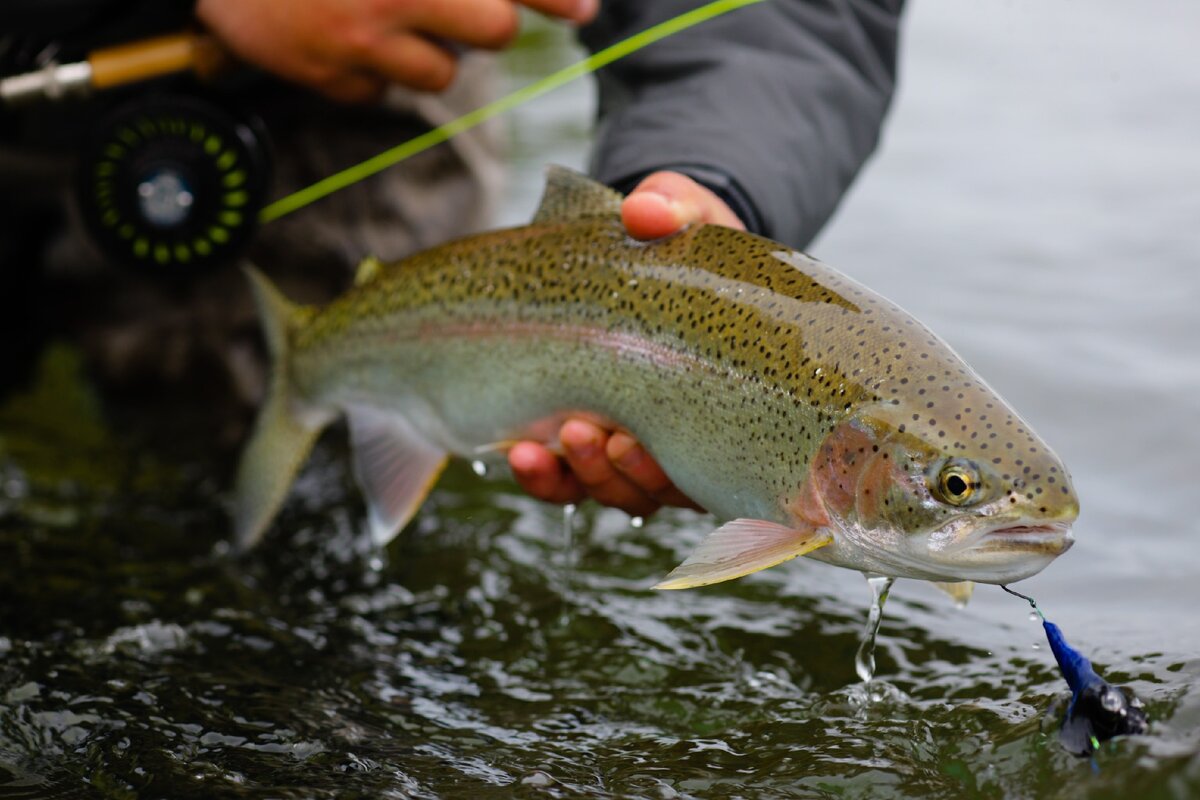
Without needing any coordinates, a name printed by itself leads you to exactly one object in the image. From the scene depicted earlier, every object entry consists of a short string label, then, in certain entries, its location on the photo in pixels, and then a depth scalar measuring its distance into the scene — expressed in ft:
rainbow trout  7.02
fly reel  11.13
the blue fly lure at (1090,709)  7.02
